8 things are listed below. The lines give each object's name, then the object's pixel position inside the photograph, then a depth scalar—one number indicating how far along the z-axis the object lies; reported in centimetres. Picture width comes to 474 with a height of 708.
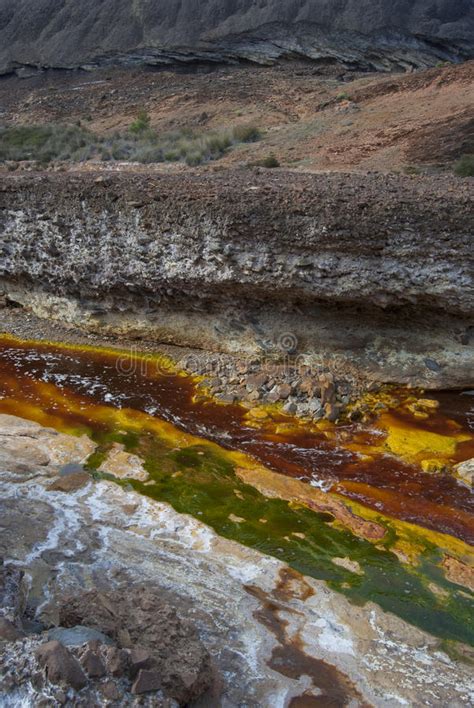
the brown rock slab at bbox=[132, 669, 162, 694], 396
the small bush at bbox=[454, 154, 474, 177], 1255
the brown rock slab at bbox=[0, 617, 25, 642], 410
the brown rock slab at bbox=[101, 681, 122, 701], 384
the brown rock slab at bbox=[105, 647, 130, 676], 395
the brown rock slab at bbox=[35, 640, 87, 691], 379
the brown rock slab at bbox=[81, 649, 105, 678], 388
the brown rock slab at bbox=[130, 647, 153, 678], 404
